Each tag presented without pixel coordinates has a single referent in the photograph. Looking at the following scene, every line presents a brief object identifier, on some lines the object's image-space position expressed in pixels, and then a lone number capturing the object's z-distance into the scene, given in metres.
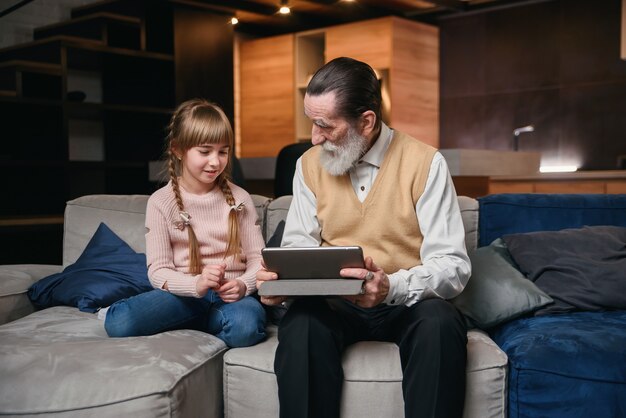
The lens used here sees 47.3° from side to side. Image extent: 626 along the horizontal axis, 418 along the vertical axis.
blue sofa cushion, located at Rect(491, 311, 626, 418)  1.79
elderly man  1.67
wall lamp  5.98
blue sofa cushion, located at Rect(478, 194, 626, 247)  2.57
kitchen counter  4.61
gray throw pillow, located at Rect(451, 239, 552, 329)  2.15
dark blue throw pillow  2.39
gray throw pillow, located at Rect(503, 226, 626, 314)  2.23
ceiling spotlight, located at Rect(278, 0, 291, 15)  5.69
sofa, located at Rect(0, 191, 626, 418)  1.66
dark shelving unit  4.57
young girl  2.04
